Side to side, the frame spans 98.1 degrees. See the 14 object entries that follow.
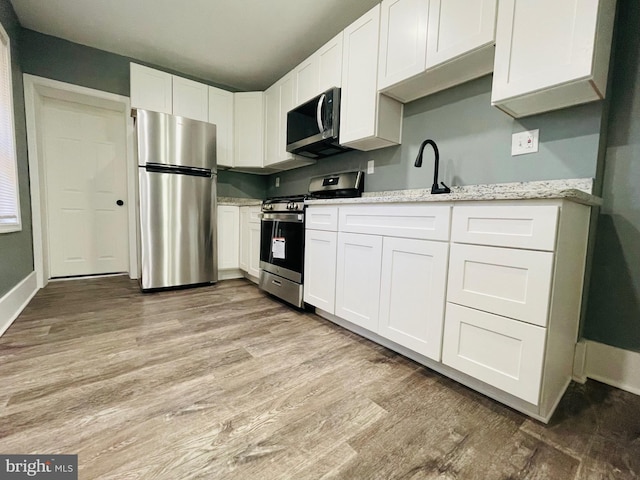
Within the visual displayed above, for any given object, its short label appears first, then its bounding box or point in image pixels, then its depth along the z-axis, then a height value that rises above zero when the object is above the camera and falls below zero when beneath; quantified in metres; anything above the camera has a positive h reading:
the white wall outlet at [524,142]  1.48 +0.45
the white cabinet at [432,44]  1.43 +1.00
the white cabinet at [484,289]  1.04 -0.30
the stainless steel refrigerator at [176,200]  2.66 +0.13
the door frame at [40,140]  2.71 +0.72
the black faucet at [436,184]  1.64 +0.22
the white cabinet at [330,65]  2.24 +1.28
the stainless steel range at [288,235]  2.31 -0.17
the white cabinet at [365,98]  1.96 +0.89
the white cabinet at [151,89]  2.80 +1.27
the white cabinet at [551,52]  1.12 +0.75
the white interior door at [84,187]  3.13 +0.27
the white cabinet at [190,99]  3.02 +1.27
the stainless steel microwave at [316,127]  2.25 +0.79
